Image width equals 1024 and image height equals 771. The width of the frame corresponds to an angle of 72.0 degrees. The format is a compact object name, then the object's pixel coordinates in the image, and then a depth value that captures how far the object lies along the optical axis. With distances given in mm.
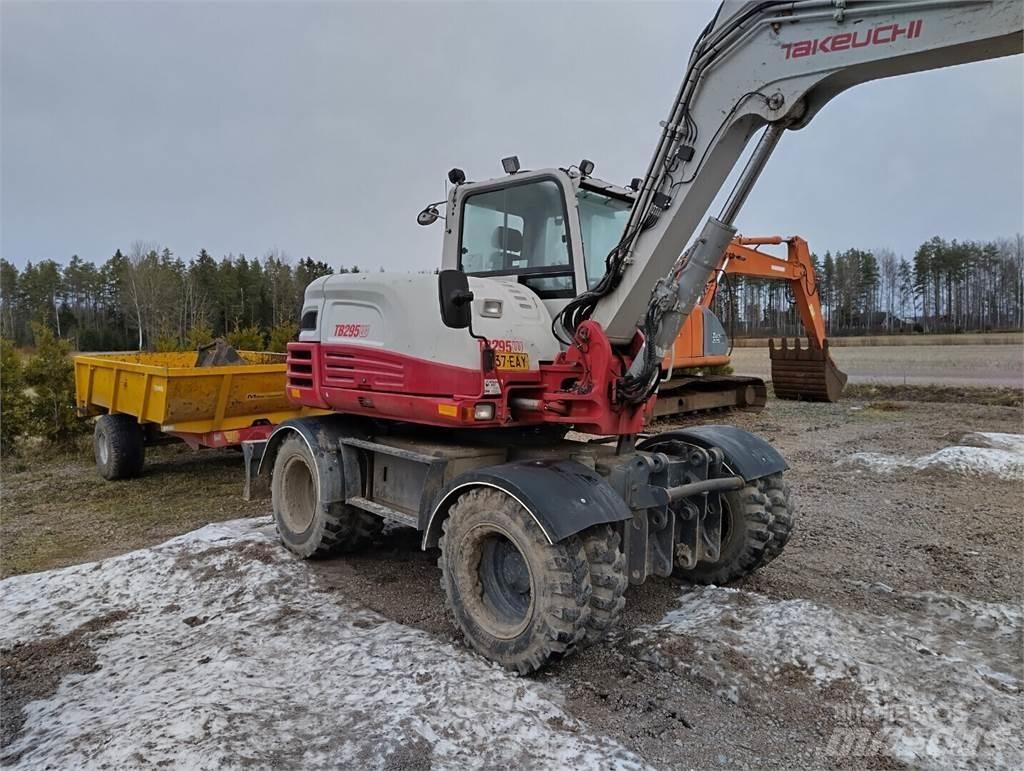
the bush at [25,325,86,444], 10688
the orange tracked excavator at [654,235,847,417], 13195
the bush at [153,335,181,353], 13219
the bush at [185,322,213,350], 14648
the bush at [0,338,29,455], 10445
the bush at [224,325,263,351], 14203
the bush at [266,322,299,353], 14820
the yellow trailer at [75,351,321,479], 7719
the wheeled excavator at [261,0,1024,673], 3498
